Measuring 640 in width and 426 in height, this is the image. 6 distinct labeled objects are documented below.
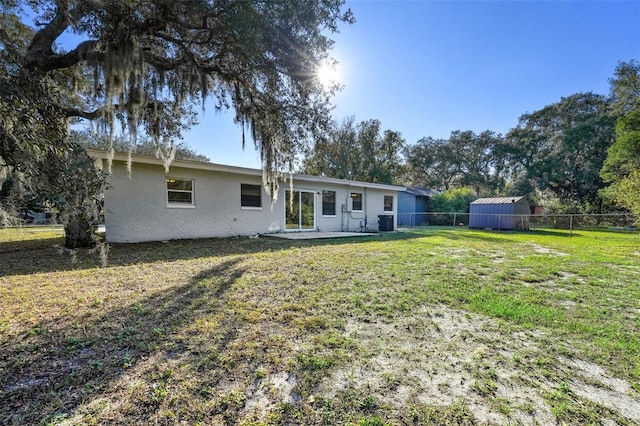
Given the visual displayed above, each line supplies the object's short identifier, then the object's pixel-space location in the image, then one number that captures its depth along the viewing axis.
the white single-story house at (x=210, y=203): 7.73
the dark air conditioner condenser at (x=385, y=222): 13.43
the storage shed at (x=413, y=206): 20.34
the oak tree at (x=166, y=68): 2.34
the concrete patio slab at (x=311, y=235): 9.70
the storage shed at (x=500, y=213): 15.22
